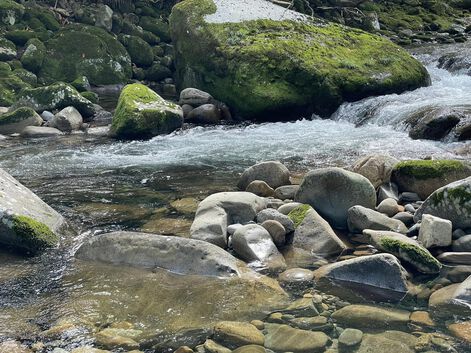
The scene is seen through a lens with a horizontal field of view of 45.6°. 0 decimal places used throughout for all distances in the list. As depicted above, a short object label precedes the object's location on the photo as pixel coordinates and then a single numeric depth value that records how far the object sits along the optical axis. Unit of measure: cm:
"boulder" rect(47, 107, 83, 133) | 1266
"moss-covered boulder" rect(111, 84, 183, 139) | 1155
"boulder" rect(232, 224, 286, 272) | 513
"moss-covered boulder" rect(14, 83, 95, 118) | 1350
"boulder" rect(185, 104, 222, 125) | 1287
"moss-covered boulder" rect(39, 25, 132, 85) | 1664
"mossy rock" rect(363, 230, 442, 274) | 486
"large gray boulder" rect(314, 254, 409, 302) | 447
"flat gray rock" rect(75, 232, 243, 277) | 494
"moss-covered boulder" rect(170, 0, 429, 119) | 1262
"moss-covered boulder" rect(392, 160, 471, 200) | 669
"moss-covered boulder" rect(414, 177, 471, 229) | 551
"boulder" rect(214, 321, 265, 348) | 377
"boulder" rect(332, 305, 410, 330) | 395
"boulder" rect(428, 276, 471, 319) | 410
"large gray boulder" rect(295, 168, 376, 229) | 616
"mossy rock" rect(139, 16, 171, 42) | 2150
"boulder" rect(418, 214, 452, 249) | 523
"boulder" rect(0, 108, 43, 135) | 1241
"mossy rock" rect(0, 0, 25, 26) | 1823
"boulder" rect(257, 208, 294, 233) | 573
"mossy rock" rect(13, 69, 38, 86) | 1552
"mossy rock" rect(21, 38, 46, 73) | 1633
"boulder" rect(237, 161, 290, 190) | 745
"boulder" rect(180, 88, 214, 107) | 1349
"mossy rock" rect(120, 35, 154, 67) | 1892
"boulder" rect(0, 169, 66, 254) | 554
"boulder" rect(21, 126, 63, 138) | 1216
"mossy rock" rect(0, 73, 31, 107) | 1413
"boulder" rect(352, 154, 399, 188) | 705
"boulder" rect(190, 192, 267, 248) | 557
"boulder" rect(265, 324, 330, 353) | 368
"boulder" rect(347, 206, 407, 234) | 575
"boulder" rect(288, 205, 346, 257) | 542
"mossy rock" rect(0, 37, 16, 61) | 1631
